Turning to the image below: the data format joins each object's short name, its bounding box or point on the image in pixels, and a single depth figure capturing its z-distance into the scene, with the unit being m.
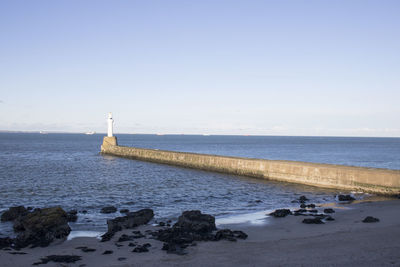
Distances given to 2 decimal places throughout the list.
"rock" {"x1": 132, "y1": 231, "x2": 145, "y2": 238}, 9.78
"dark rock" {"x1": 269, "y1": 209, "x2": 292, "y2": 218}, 12.33
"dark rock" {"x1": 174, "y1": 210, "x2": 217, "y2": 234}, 10.04
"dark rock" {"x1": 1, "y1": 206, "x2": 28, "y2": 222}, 12.27
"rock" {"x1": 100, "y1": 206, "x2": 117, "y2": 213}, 13.77
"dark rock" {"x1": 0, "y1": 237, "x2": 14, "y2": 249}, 8.98
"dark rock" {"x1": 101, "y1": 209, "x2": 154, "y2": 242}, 10.22
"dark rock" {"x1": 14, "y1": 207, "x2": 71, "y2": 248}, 9.39
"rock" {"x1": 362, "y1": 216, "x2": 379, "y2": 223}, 10.91
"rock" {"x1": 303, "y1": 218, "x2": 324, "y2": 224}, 11.12
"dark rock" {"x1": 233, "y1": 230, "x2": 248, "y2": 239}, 9.49
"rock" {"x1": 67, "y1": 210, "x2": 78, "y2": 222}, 12.20
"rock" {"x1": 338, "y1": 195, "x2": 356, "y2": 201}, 15.86
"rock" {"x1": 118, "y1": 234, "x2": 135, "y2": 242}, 9.45
